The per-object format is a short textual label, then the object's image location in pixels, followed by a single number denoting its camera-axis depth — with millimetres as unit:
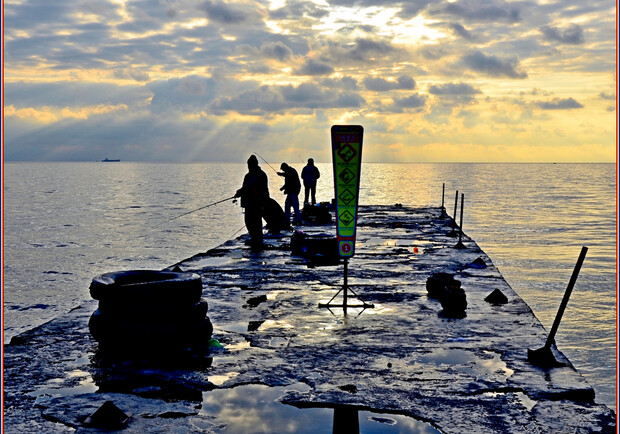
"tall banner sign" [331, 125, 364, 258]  8992
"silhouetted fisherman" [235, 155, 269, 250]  16344
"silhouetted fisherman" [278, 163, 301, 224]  22484
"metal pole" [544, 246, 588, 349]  7113
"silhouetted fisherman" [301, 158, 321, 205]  29922
